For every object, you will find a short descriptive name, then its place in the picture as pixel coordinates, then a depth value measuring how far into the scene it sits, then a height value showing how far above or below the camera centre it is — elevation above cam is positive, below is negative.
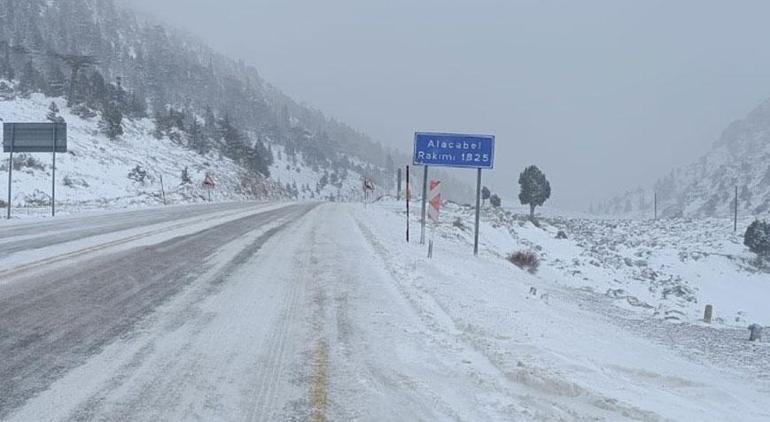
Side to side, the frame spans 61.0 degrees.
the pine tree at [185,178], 48.97 +0.75
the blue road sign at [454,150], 18.11 +1.34
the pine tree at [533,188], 64.69 +1.33
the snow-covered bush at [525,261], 21.38 -2.06
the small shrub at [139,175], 43.84 +0.73
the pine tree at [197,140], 72.06 +5.44
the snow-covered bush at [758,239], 43.78 -2.00
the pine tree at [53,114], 51.39 +5.50
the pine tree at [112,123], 57.00 +5.49
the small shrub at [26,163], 35.34 +1.06
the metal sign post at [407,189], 19.40 +0.23
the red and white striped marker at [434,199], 16.72 -0.05
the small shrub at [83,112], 59.81 +6.65
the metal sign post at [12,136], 25.78 +1.82
